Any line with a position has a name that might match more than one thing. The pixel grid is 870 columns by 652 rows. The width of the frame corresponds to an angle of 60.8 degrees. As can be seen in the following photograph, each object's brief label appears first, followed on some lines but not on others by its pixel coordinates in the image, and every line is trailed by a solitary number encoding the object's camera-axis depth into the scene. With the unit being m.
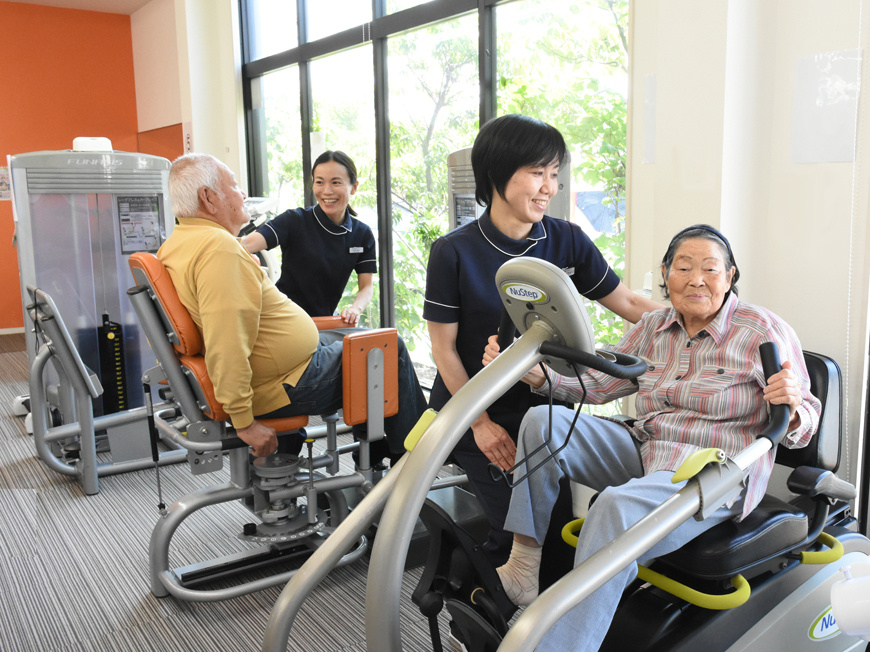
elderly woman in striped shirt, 1.56
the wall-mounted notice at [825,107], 1.98
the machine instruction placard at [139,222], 4.00
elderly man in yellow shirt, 2.22
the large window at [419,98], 3.21
